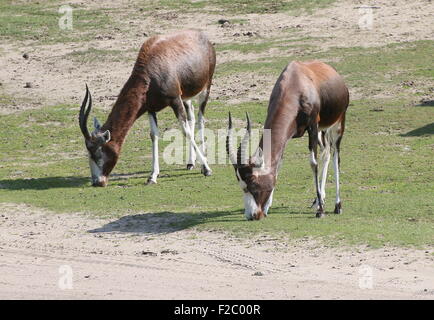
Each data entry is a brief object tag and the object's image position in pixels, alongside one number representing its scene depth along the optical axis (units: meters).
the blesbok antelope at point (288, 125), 14.40
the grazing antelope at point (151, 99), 18.03
